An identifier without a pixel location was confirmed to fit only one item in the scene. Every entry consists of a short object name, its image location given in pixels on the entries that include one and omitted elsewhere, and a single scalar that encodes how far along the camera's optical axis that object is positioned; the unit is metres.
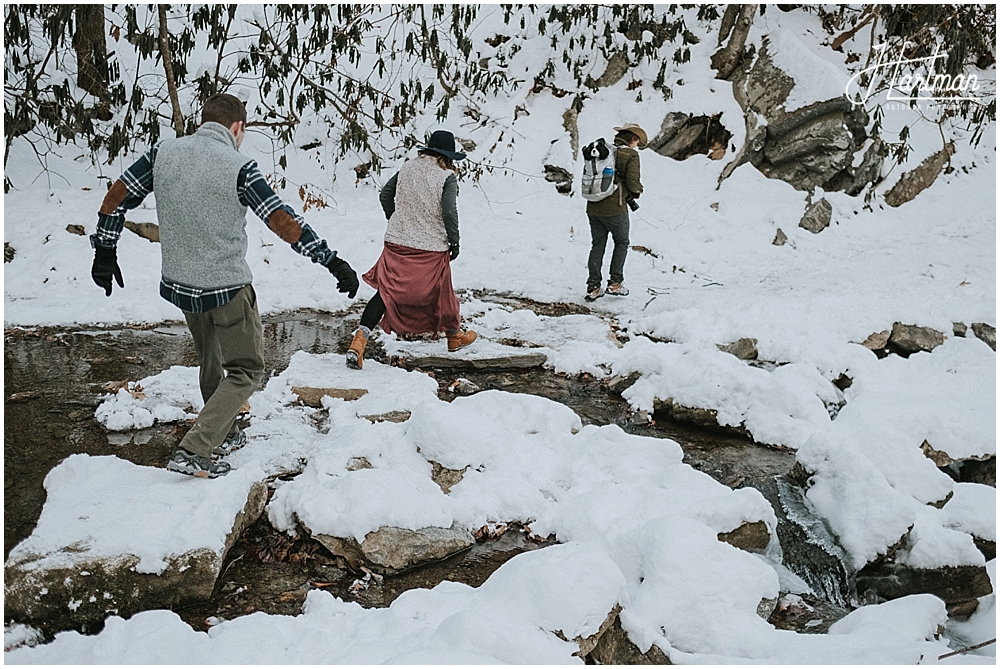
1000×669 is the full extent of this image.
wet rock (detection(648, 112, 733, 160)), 12.69
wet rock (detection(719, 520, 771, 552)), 3.36
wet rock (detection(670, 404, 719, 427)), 4.80
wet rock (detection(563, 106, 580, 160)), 12.48
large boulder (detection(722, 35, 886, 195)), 12.13
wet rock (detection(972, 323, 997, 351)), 6.73
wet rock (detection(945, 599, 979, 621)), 2.96
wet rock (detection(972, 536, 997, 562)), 3.60
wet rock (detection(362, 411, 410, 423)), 4.35
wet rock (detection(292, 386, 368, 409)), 4.66
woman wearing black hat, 5.21
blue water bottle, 7.30
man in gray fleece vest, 3.07
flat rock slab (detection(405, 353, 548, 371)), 5.58
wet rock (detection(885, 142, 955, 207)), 12.46
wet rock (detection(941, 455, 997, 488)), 4.58
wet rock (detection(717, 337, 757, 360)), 5.97
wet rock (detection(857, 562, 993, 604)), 3.34
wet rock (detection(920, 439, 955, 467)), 4.52
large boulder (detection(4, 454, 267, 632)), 2.50
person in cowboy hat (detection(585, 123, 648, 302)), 7.36
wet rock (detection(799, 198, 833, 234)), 11.30
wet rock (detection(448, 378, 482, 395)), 5.15
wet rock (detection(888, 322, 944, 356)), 6.48
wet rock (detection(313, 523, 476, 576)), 3.03
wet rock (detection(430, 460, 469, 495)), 3.63
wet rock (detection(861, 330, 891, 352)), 6.30
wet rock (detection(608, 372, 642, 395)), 5.30
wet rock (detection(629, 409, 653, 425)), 4.89
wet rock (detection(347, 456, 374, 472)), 3.60
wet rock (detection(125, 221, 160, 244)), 8.20
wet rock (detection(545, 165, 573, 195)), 11.77
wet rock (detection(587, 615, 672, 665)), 2.45
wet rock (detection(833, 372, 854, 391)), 5.64
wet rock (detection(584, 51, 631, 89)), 13.60
